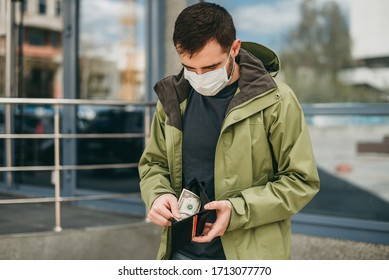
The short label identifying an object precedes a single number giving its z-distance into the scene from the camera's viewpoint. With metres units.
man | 1.56
